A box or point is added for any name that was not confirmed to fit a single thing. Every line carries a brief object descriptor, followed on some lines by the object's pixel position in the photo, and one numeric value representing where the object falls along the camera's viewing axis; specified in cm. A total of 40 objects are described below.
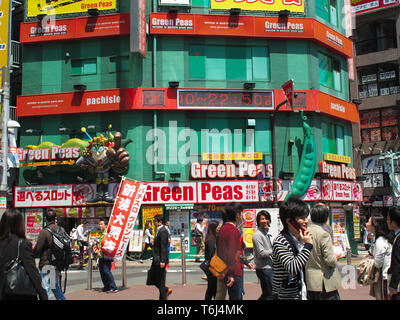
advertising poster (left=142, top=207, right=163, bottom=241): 2231
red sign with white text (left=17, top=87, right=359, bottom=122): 2286
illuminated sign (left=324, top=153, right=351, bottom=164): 2483
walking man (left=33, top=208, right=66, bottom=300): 841
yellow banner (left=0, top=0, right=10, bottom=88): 2205
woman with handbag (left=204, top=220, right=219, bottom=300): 873
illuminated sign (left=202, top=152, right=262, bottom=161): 2292
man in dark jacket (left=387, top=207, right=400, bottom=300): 548
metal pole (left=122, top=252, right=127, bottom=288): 1287
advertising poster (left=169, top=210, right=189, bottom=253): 2242
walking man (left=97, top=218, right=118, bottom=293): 1184
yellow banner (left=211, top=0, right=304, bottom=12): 2409
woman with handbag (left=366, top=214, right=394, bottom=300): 656
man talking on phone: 468
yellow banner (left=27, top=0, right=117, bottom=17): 2417
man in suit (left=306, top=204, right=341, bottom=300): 511
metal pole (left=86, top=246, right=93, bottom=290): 1265
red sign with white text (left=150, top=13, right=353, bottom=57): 2334
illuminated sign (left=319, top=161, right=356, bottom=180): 2411
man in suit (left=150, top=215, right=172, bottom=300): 938
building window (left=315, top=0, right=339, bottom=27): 2598
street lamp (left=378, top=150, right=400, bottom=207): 3577
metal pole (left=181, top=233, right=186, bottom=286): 1360
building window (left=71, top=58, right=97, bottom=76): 2417
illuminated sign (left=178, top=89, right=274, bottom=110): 2305
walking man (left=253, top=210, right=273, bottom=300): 789
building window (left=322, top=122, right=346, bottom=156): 2564
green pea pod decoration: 2307
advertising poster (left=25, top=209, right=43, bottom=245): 2370
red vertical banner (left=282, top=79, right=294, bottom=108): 2209
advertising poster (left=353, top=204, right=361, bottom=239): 2591
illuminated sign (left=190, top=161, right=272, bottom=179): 2259
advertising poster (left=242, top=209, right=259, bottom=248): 1870
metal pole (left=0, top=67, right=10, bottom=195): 1553
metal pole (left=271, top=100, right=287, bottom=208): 2114
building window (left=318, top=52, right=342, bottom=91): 2586
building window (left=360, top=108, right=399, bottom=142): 3884
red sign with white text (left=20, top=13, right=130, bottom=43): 2356
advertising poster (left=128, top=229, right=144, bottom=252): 2164
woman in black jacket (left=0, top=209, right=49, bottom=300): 511
